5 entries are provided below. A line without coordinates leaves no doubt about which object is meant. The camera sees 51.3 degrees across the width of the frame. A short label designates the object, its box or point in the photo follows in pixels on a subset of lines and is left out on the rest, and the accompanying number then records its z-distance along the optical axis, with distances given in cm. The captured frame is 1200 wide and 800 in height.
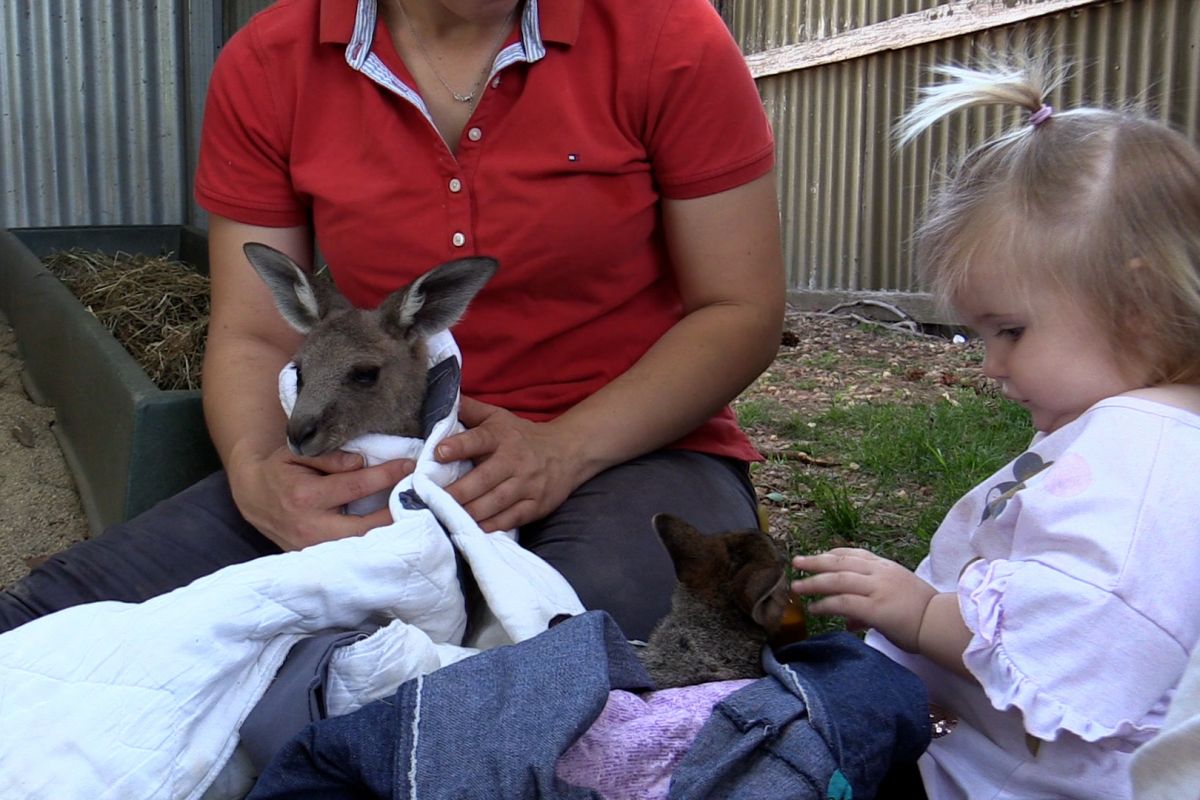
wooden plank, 664
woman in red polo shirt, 246
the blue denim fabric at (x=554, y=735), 153
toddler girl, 156
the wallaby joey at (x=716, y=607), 191
